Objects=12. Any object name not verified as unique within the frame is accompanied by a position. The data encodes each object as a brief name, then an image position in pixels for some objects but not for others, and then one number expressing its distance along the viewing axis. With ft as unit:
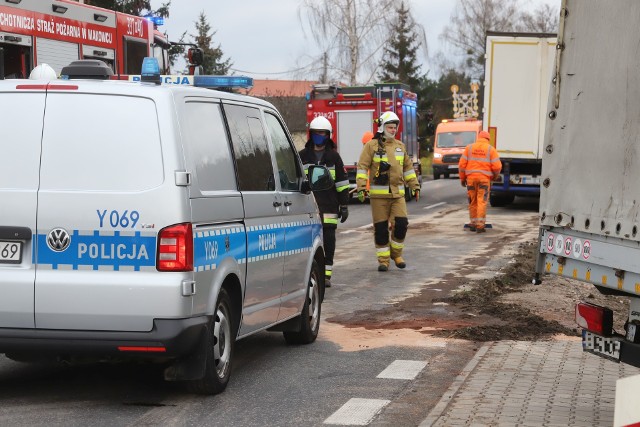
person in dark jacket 43.29
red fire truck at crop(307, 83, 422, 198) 104.06
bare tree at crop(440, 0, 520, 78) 302.04
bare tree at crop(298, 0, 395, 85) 208.64
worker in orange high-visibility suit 69.10
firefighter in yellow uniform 48.21
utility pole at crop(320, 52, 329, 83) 208.75
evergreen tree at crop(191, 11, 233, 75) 165.89
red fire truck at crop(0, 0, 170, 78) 45.11
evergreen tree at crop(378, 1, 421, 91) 268.82
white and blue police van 21.63
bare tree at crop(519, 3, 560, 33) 309.22
